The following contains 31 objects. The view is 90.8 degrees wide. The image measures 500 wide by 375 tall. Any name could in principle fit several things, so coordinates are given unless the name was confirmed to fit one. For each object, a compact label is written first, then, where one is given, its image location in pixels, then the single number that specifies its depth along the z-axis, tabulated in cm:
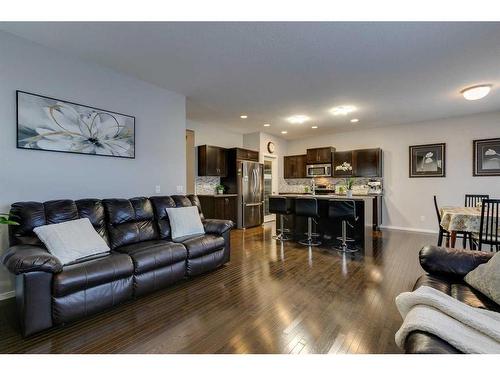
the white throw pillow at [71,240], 225
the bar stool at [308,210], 447
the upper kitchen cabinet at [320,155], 721
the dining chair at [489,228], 292
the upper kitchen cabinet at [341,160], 686
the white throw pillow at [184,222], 326
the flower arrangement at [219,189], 652
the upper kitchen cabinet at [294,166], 778
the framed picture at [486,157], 519
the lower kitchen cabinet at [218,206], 612
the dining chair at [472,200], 443
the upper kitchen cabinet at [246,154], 645
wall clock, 759
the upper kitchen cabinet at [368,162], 647
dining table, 314
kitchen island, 448
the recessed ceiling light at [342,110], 490
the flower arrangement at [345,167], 684
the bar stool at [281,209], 483
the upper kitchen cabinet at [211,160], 605
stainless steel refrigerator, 636
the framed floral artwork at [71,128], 266
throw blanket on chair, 104
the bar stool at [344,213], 405
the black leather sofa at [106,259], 189
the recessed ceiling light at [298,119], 554
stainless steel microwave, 728
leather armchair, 163
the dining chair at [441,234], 370
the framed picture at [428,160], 580
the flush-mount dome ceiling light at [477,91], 373
